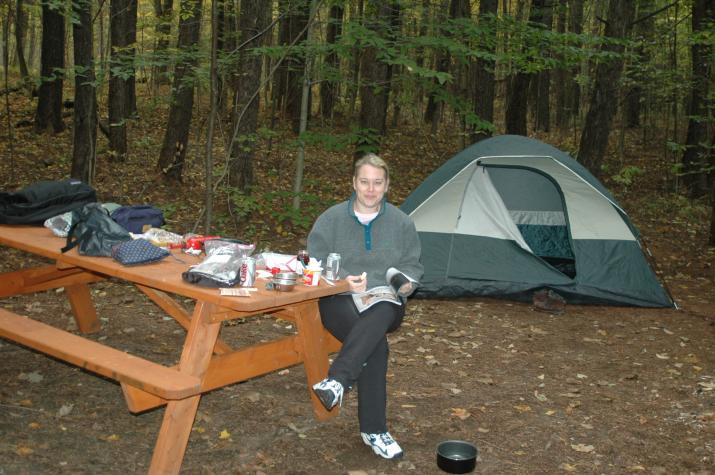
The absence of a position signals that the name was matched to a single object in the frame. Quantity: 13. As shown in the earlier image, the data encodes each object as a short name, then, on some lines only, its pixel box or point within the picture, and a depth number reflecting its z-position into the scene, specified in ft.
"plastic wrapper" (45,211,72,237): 14.43
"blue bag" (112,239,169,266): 12.42
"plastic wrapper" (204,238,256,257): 12.54
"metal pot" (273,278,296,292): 11.39
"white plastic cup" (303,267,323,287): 11.98
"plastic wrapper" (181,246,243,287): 11.19
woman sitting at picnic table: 12.15
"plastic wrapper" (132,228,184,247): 13.88
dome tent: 23.30
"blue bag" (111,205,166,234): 14.49
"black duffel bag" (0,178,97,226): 14.97
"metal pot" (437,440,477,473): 11.64
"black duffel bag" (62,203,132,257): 12.86
